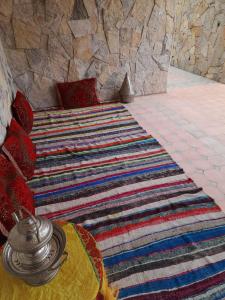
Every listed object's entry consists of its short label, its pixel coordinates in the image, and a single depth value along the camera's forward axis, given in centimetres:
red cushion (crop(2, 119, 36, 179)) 163
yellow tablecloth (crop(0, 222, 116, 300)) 81
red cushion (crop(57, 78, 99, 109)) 303
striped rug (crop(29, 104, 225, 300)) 118
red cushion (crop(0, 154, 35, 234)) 113
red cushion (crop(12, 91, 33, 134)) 232
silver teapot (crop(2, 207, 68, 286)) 74
